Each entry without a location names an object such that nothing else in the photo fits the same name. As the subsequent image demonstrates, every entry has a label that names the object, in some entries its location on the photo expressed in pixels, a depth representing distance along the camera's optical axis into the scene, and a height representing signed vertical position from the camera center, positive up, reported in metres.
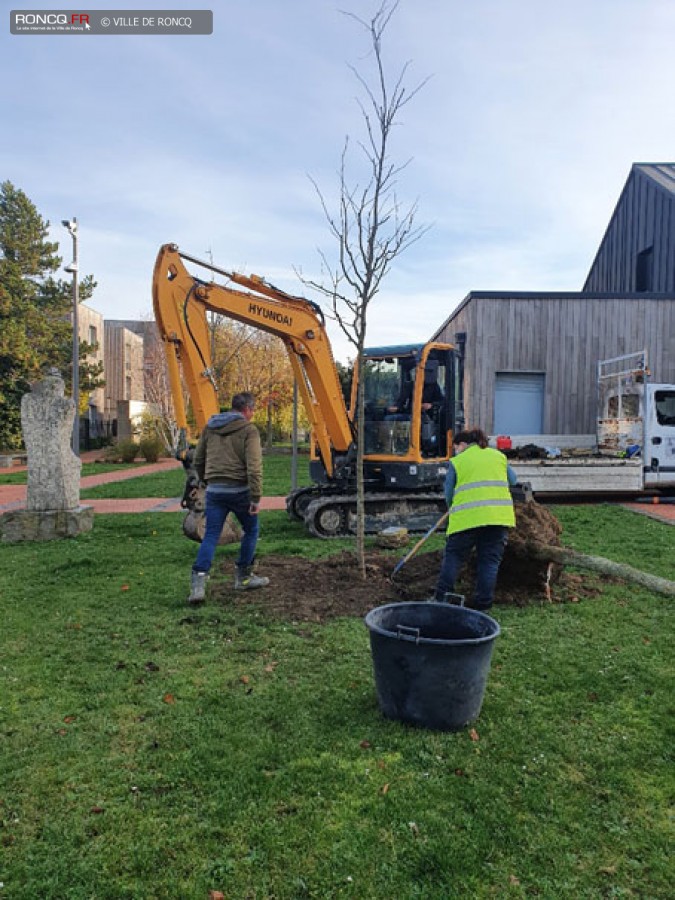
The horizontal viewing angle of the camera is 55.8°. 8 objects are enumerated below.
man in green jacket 5.95 -0.40
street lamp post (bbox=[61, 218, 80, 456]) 18.34 +4.82
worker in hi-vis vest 5.45 -0.67
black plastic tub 3.42 -1.33
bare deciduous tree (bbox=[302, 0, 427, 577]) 6.20 +1.75
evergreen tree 26.33 +5.54
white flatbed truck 13.63 -0.60
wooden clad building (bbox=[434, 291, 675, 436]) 16.23 +2.24
